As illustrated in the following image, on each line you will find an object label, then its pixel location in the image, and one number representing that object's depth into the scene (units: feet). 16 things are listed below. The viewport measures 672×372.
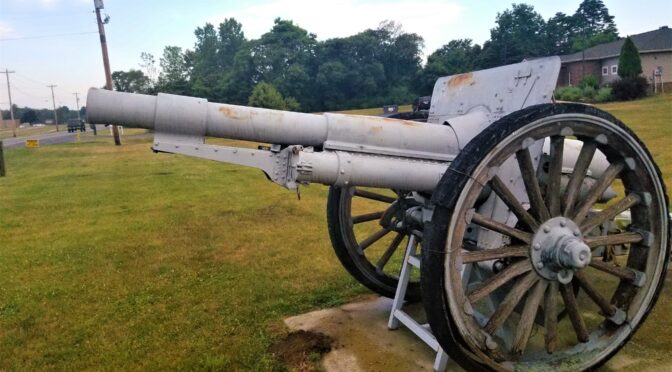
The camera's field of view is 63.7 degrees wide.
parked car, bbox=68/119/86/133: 187.83
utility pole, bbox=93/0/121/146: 90.01
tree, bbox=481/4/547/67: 172.14
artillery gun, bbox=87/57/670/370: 9.43
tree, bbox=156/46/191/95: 249.16
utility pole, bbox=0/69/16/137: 204.85
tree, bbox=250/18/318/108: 199.93
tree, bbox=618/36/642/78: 119.34
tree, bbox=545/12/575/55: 221.07
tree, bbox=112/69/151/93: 219.20
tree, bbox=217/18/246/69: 345.10
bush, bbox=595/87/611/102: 109.40
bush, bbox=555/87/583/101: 111.51
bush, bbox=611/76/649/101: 106.83
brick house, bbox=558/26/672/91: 138.10
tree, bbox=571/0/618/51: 256.07
